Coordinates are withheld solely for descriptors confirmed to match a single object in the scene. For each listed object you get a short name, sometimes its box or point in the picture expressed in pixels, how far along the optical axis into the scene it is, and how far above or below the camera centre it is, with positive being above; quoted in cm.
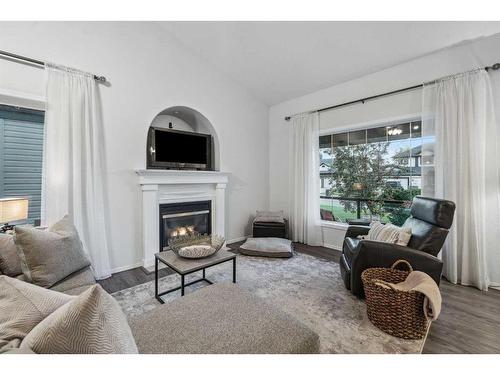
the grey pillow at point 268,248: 330 -86
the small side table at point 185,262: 193 -64
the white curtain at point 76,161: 242 +32
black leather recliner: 192 -53
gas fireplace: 339 -47
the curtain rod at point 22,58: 221 +130
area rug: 161 -104
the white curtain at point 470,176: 246 +12
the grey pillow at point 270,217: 404 -51
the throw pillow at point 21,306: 68 -39
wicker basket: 162 -89
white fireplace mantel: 310 -6
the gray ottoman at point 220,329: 100 -67
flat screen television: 333 +61
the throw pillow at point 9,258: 151 -45
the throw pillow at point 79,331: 60 -37
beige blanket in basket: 154 -73
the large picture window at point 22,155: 252 +40
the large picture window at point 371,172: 325 +24
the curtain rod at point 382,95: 243 +128
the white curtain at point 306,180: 398 +14
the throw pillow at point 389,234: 214 -46
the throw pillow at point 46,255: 151 -44
